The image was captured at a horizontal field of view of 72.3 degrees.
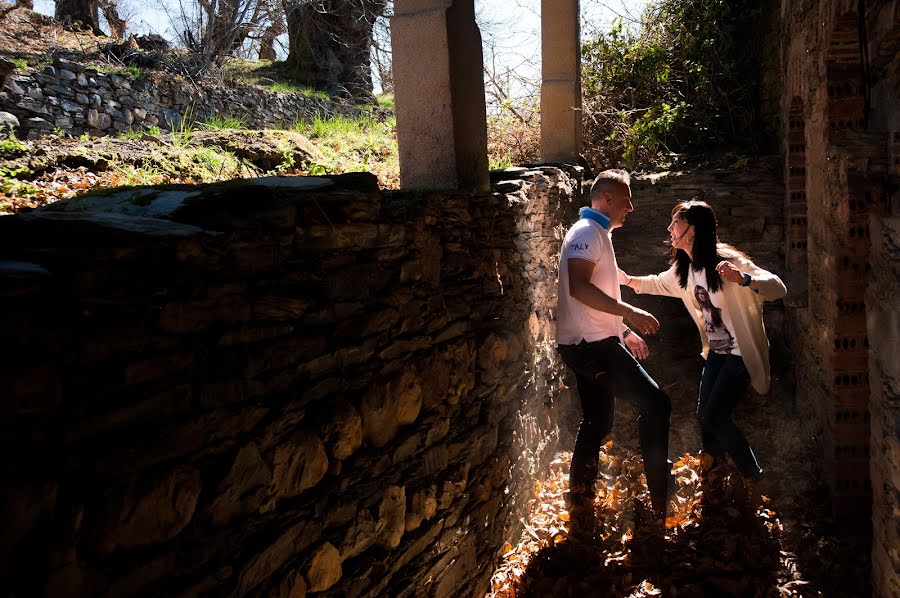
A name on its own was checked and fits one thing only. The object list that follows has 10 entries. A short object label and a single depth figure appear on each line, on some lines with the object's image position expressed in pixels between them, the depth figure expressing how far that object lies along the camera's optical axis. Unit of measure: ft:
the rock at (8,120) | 21.79
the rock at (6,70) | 21.77
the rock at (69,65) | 26.78
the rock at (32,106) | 24.62
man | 10.98
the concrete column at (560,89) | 20.58
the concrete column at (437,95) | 11.02
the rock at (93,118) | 27.58
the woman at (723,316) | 11.94
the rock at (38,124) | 24.76
